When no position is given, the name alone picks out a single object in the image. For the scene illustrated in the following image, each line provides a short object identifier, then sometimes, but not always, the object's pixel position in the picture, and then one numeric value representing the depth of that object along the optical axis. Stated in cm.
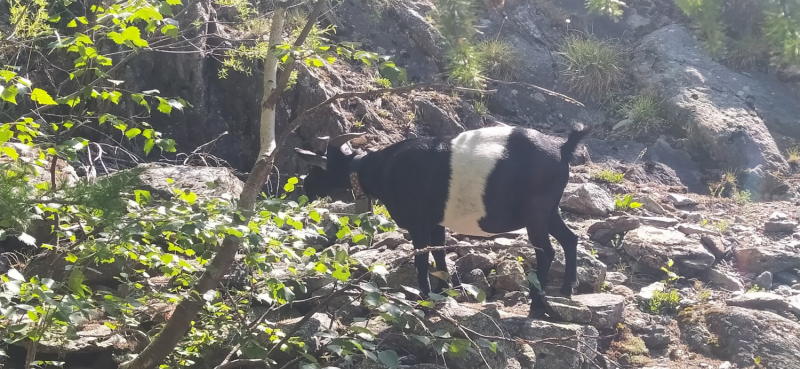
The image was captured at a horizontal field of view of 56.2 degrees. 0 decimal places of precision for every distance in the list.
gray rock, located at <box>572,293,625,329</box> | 576
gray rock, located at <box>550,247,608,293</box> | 634
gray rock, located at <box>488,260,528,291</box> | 620
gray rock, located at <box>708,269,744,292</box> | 684
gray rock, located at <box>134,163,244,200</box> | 600
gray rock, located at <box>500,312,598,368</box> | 506
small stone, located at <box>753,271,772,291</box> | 696
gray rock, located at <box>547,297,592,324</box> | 562
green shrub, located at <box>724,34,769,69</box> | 1155
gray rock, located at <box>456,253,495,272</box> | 634
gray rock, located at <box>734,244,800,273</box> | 727
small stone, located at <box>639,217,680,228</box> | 791
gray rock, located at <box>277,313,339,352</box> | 468
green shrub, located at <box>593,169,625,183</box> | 931
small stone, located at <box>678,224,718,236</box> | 762
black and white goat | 582
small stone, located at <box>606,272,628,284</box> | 690
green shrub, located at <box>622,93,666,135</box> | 1088
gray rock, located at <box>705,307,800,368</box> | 556
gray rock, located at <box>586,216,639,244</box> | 752
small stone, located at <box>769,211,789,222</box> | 827
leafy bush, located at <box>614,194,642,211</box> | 808
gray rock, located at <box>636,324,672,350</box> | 593
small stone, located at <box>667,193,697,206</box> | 897
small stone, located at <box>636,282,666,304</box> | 647
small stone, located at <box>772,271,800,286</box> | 706
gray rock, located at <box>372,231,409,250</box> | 667
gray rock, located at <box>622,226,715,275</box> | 708
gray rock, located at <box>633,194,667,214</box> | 842
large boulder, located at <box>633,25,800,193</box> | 1033
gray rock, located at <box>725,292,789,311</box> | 625
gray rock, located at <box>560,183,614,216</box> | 792
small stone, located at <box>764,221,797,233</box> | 807
